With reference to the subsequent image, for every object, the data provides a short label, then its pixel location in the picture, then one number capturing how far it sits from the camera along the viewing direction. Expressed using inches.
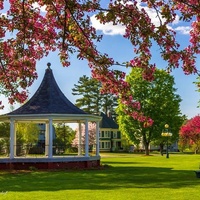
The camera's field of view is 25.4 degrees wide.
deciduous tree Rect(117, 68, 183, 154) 2138.3
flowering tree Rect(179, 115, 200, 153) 1966.0
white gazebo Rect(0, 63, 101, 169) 993.5
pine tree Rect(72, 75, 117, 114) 3437.5
